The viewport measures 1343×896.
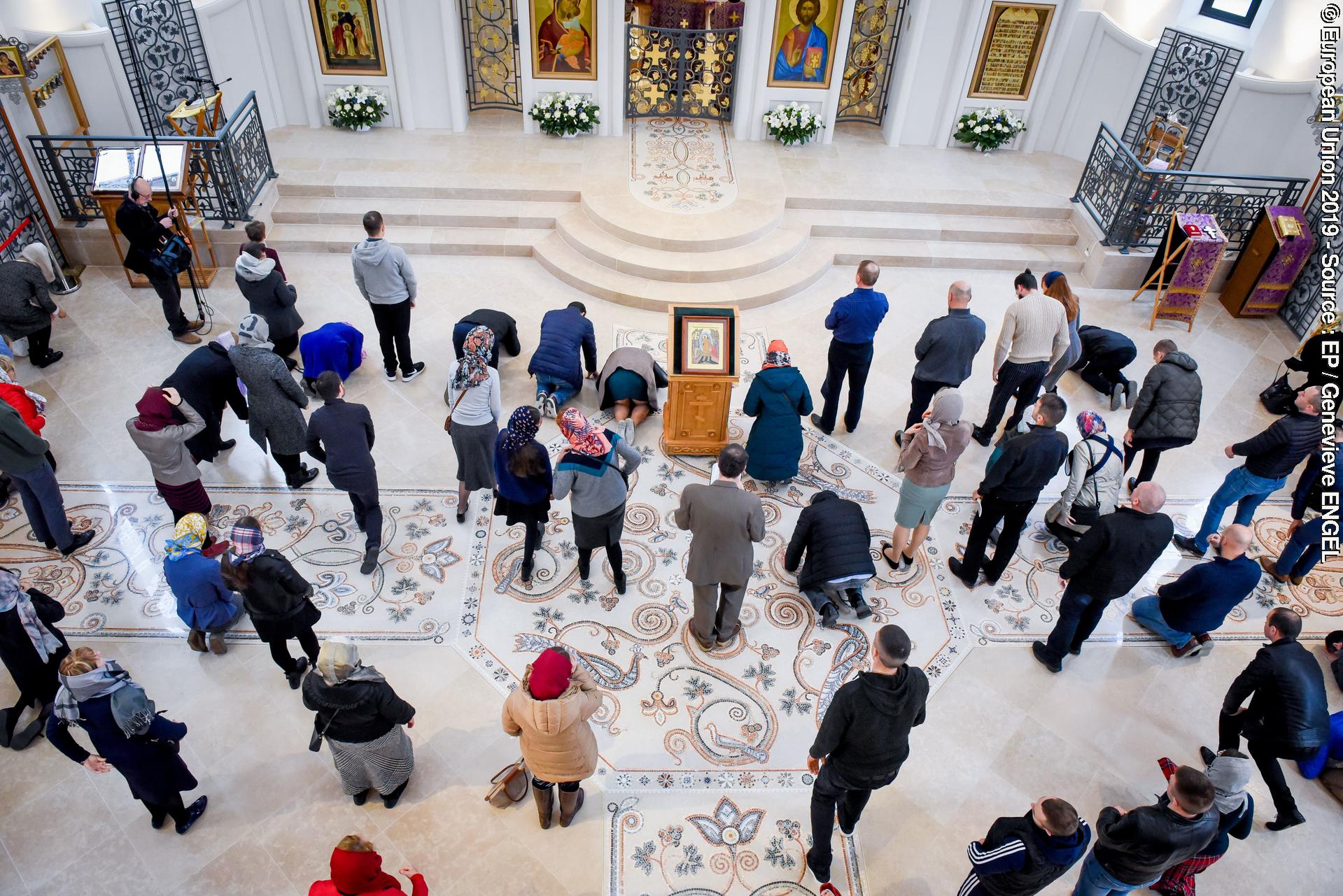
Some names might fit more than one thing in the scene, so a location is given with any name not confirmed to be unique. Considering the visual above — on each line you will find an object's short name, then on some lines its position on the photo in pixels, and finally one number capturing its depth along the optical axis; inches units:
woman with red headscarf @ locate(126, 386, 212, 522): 239.0
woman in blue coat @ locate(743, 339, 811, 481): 272.7
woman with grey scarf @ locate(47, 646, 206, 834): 172.7
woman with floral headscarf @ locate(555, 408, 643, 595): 221.1
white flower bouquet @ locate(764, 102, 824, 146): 474.6
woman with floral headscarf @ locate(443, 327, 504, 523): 250.5
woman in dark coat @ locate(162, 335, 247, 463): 259.3
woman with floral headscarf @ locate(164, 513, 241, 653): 222.2
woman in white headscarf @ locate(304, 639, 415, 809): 175.6
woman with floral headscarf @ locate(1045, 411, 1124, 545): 253.1
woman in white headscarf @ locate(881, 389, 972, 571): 235.6
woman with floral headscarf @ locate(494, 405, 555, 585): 222.7
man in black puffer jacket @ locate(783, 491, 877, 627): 238.5
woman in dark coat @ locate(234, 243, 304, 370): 299.6
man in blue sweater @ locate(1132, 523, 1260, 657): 223.6
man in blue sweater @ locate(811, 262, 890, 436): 286.5
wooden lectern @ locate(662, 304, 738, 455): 292.4
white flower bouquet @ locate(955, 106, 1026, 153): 480.4
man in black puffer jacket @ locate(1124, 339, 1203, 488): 269.3
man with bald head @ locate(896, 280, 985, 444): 281.6
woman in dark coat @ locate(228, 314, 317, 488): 257.6
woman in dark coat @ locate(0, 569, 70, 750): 202.7
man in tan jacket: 212.4
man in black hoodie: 163.8
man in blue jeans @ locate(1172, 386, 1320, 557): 252.8
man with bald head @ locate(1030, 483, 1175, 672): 213.6
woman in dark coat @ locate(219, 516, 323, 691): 200.8
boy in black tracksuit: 157.5
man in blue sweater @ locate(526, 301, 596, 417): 311.7
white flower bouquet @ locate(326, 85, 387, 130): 460.4
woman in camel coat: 168.9
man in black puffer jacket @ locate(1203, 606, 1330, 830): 200.5
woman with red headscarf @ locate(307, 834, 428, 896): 144.7
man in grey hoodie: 299.6
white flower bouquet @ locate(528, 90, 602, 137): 467.2
